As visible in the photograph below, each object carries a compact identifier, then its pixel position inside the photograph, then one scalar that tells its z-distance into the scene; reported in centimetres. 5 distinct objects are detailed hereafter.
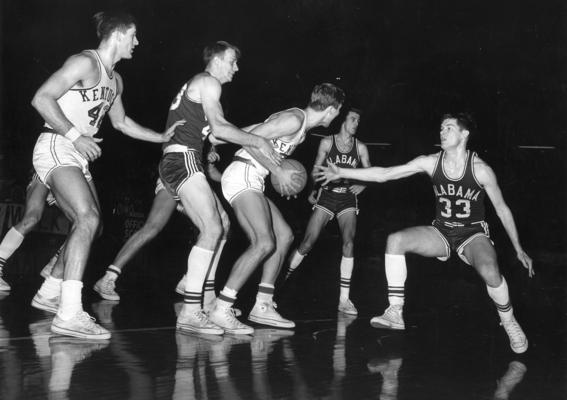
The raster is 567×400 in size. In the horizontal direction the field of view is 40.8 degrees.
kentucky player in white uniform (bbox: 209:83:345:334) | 470
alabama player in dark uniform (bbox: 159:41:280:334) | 450
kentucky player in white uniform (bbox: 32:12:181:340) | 404
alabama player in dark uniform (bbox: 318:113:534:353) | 504
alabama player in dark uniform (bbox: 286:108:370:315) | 628
